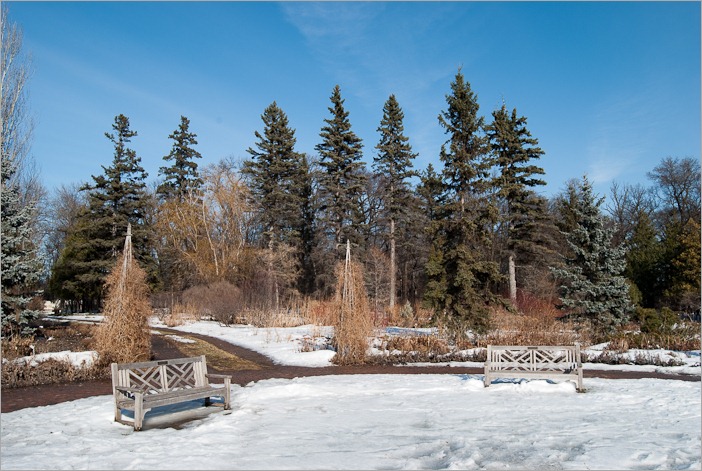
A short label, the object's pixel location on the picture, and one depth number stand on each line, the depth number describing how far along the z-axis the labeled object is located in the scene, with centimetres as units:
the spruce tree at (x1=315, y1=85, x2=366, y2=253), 3381
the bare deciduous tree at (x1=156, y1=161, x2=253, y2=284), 3557
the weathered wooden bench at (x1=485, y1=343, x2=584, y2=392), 859
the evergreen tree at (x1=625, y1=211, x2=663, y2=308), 2817
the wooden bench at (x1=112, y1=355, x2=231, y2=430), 618
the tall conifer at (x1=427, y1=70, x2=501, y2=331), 1678
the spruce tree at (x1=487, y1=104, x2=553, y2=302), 2955
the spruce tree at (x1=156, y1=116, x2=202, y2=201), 4403
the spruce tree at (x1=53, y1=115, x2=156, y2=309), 3319
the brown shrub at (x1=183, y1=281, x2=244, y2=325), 2472
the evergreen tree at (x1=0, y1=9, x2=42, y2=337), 1305
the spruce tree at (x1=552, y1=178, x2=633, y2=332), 1639
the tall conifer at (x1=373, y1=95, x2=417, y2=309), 3481
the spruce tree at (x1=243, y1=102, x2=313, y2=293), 3597
